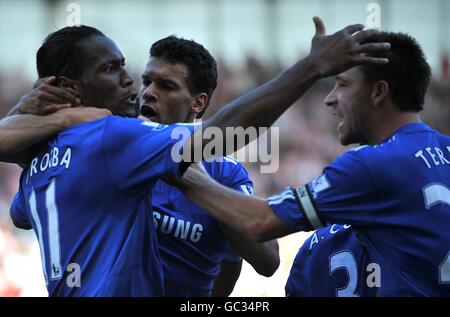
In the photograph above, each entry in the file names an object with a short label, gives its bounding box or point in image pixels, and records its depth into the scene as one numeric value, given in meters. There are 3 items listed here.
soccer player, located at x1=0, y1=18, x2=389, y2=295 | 7.22
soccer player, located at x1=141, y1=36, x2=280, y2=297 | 9.05
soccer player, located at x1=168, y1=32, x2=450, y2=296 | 7.61
